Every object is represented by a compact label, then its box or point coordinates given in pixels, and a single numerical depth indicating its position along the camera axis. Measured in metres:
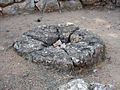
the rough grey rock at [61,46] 3.09
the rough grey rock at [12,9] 5.50
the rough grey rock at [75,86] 2.45
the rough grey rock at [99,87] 2.48
